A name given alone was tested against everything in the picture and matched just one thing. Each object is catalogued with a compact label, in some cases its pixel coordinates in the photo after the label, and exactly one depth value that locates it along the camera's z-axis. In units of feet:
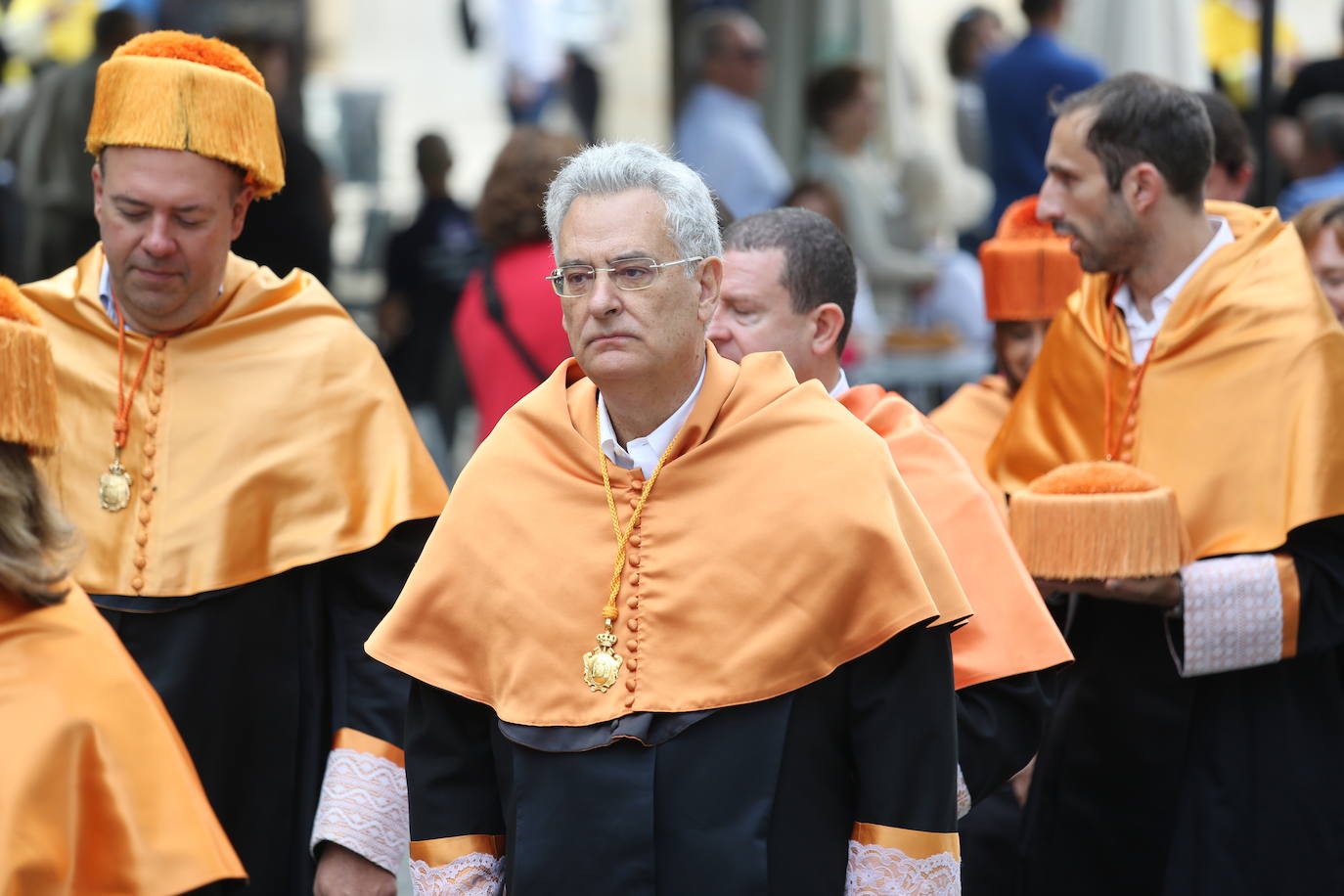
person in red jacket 40.75
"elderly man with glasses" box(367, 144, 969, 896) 20.47
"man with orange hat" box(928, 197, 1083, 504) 34.73
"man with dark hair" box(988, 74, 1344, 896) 27.27
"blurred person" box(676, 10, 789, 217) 59.93
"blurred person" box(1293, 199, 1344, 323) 33.83
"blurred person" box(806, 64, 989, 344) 65.62
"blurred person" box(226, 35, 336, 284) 46.57
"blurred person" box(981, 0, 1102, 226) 58.70
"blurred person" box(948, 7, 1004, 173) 77.92
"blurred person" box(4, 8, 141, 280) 58.65
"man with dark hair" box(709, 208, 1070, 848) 24.40
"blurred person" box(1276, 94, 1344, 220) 58.70
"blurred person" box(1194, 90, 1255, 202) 35.19
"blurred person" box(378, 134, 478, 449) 68.28
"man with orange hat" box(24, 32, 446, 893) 26.13
